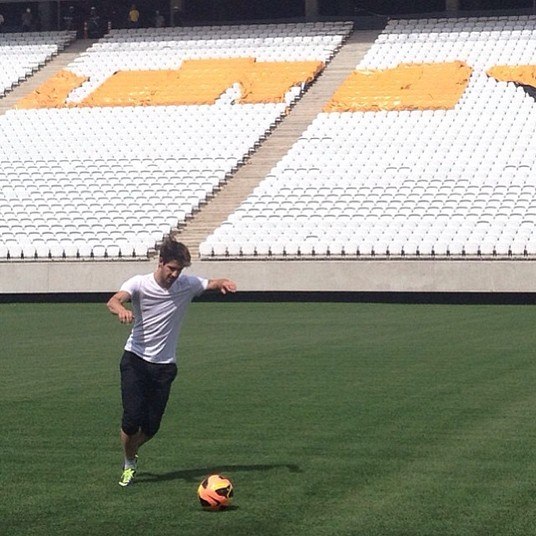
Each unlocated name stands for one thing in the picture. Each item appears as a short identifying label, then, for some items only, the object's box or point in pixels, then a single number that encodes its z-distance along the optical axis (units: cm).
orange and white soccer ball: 853
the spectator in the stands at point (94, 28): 5147
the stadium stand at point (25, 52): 4734
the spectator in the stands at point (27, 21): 5306
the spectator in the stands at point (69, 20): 5275
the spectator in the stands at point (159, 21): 5122
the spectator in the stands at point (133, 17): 5162
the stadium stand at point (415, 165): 3212
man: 946
